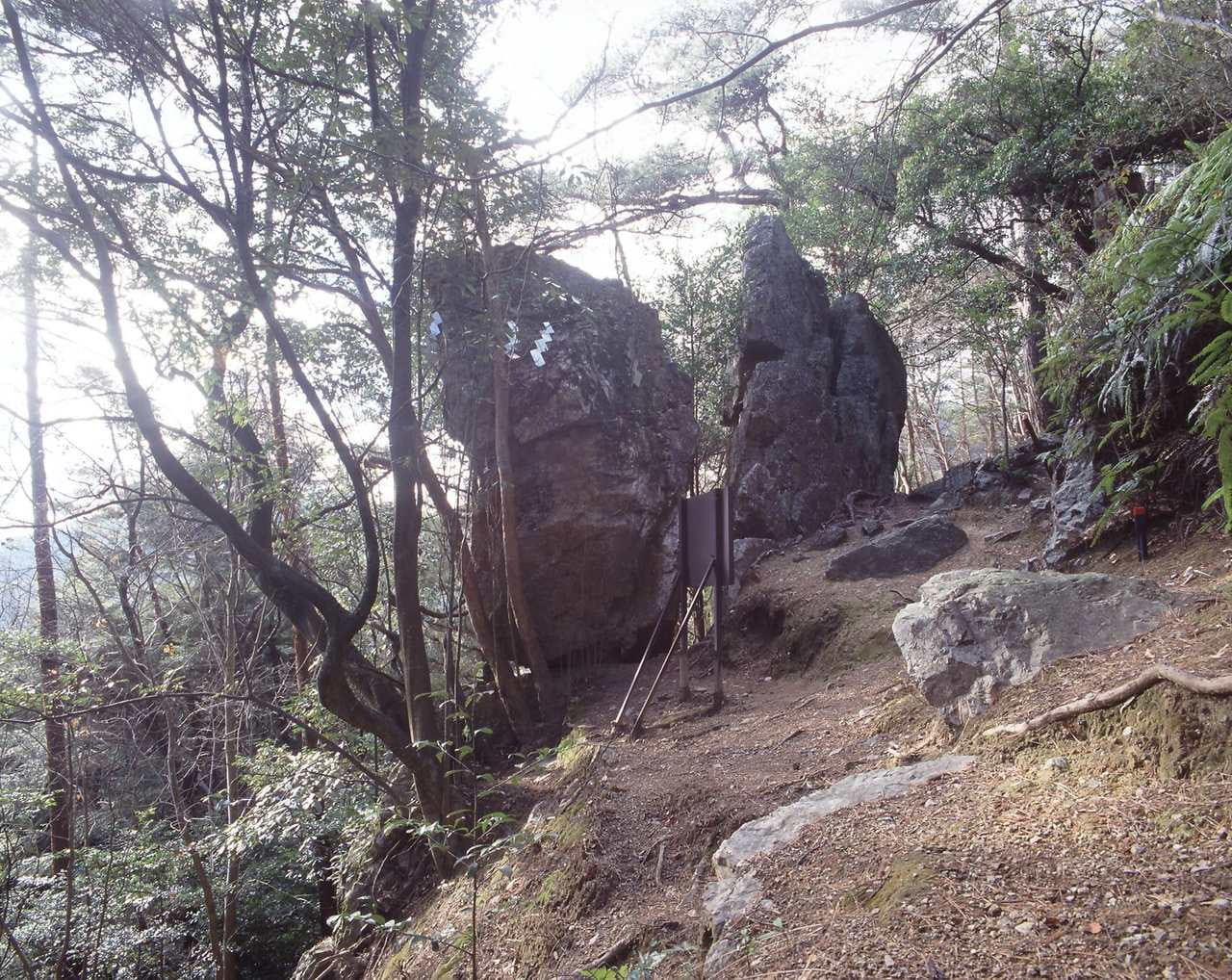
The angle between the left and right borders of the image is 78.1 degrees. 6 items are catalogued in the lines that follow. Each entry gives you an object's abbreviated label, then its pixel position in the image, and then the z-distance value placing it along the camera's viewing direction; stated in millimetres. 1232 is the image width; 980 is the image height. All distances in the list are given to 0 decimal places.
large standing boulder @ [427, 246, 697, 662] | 8664
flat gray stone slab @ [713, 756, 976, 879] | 3230
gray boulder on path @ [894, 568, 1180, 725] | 3564
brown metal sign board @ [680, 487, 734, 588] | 6293
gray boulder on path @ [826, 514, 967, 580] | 8516
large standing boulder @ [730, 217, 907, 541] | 11383
